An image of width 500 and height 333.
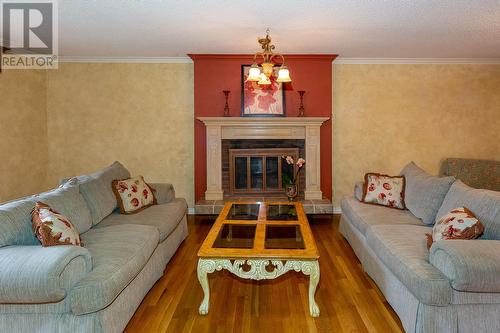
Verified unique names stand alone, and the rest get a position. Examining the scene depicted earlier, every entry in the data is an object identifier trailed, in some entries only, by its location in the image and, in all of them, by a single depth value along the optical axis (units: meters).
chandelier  3.45
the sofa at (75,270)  1.96
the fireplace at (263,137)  5.40
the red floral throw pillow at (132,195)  3.73
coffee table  2.52
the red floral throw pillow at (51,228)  2.29
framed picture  5.55
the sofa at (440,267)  2.10
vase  4.90
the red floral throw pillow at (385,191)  3.98
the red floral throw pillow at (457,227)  2.44
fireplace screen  5.58
